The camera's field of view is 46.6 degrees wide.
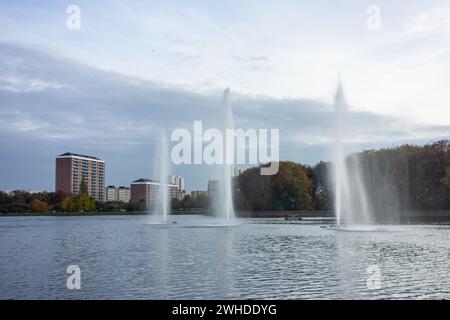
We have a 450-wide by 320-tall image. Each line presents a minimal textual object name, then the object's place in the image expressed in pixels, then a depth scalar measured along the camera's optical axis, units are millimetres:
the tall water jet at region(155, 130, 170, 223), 82375
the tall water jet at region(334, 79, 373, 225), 60625
